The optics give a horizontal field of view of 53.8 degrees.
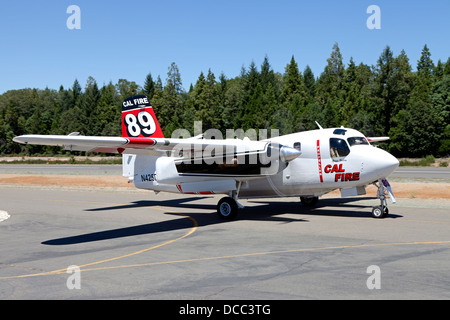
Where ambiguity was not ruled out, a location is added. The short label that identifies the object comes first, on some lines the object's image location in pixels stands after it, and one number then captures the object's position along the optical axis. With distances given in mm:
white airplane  16719
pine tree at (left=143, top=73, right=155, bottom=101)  120000
